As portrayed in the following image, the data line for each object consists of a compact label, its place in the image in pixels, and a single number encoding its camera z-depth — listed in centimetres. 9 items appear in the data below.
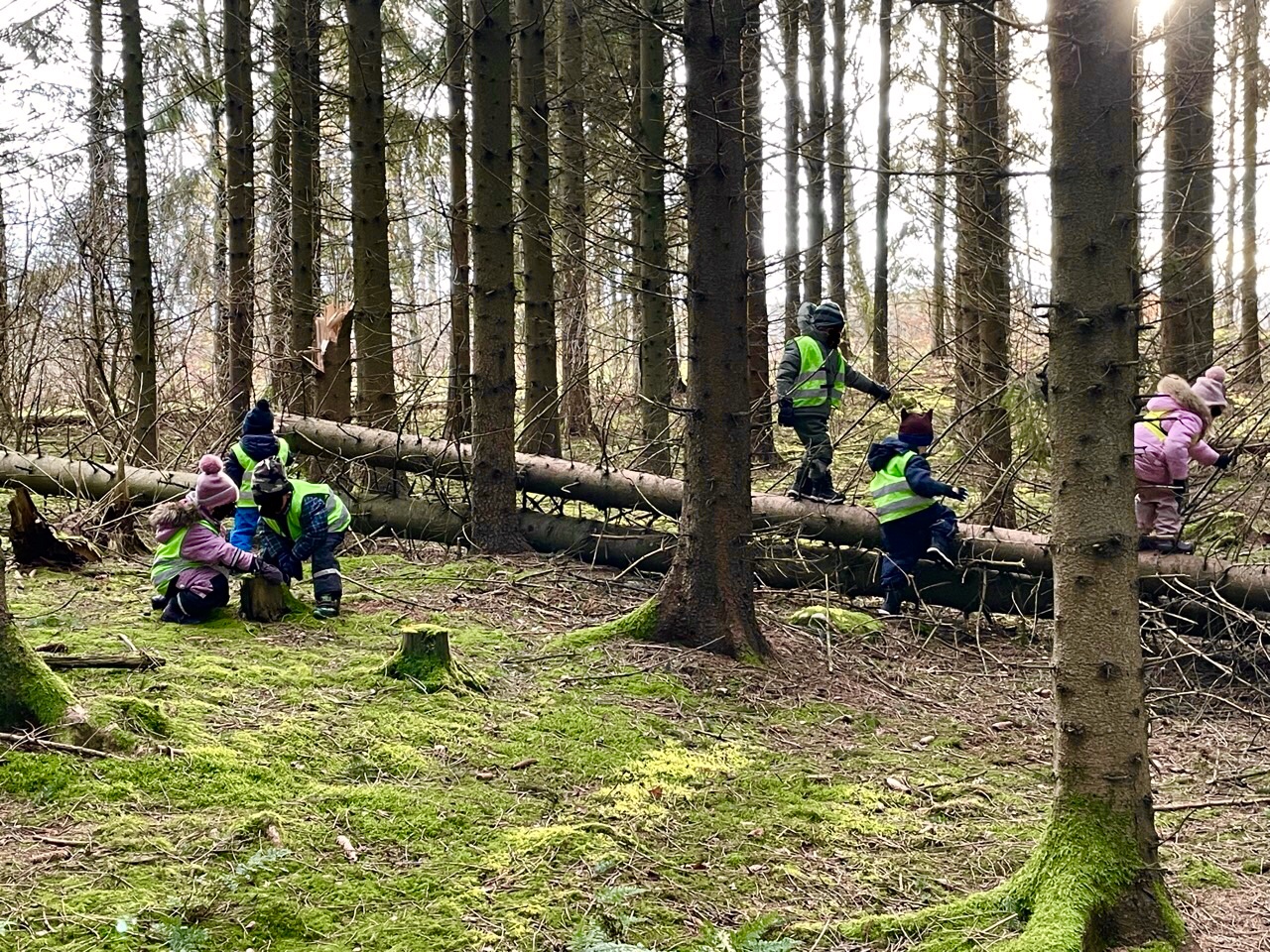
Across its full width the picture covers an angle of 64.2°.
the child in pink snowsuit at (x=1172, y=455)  736
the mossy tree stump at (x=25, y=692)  413
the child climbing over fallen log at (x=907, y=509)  774
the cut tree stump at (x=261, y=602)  660
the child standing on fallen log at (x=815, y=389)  858
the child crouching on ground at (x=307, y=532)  684
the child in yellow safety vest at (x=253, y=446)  714
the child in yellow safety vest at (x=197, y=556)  635
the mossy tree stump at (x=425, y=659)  562
